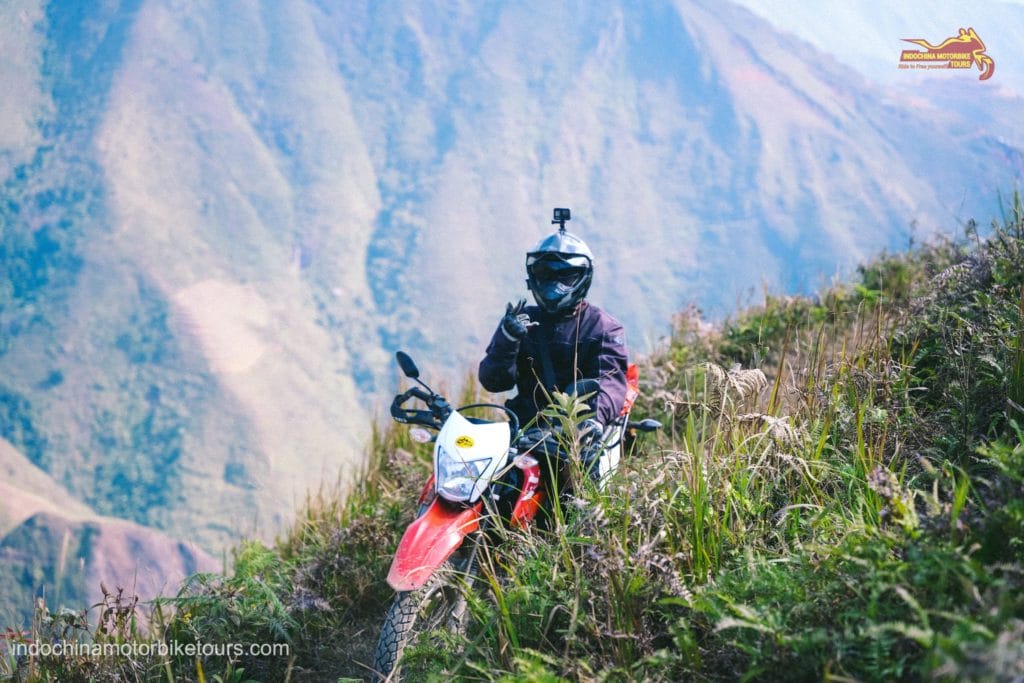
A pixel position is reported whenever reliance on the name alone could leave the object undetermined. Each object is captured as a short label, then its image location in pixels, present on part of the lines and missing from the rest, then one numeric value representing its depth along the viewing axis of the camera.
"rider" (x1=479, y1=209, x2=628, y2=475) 4.30
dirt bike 3.12
